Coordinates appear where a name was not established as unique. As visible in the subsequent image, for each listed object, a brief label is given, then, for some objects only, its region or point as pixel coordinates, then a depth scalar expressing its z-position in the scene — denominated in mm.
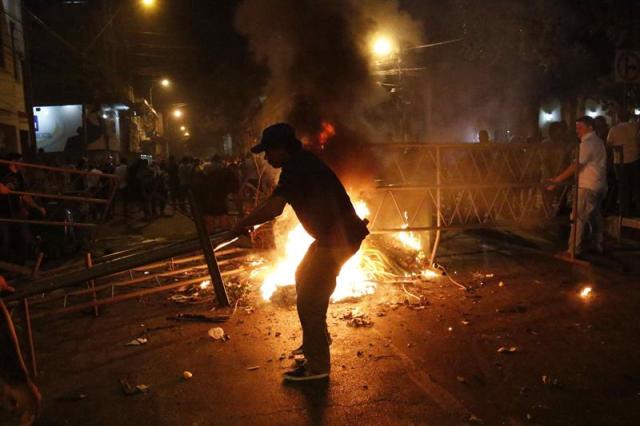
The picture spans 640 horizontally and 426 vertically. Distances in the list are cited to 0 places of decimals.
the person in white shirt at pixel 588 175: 7375
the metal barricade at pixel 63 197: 8346
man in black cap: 3814
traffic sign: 8375
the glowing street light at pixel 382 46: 10827
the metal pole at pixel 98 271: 3453
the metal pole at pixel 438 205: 7251
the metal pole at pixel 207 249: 4375
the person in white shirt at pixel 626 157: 8953
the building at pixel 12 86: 16125
